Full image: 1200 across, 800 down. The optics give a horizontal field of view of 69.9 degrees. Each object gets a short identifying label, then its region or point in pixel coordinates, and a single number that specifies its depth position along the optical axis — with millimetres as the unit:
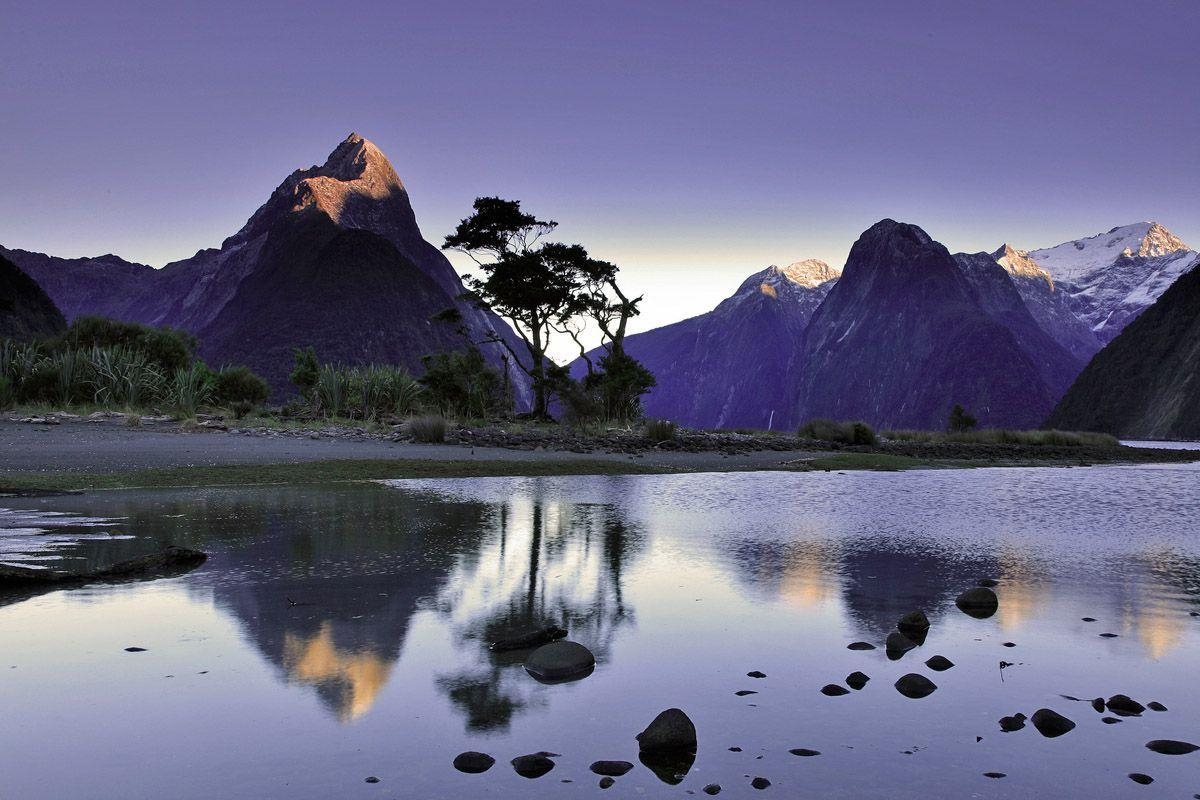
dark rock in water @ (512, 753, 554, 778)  4242
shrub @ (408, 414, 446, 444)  28781
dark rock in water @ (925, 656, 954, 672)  6109
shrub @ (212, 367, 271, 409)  38656
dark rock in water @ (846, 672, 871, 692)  5691
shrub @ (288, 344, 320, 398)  37781
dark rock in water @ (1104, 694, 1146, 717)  5242
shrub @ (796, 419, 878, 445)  45531
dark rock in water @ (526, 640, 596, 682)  5832
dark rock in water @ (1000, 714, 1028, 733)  4934
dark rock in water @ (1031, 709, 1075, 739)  4879
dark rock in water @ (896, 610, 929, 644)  7044
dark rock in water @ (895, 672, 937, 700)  5512
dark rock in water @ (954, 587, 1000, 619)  7859
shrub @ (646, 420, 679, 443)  34306
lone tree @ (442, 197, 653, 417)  48375
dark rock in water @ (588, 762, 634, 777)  4266
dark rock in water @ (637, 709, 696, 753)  4512
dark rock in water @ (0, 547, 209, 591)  7918
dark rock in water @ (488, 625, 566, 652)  6430
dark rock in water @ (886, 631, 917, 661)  6449
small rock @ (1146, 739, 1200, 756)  4625
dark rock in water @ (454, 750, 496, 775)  4254
